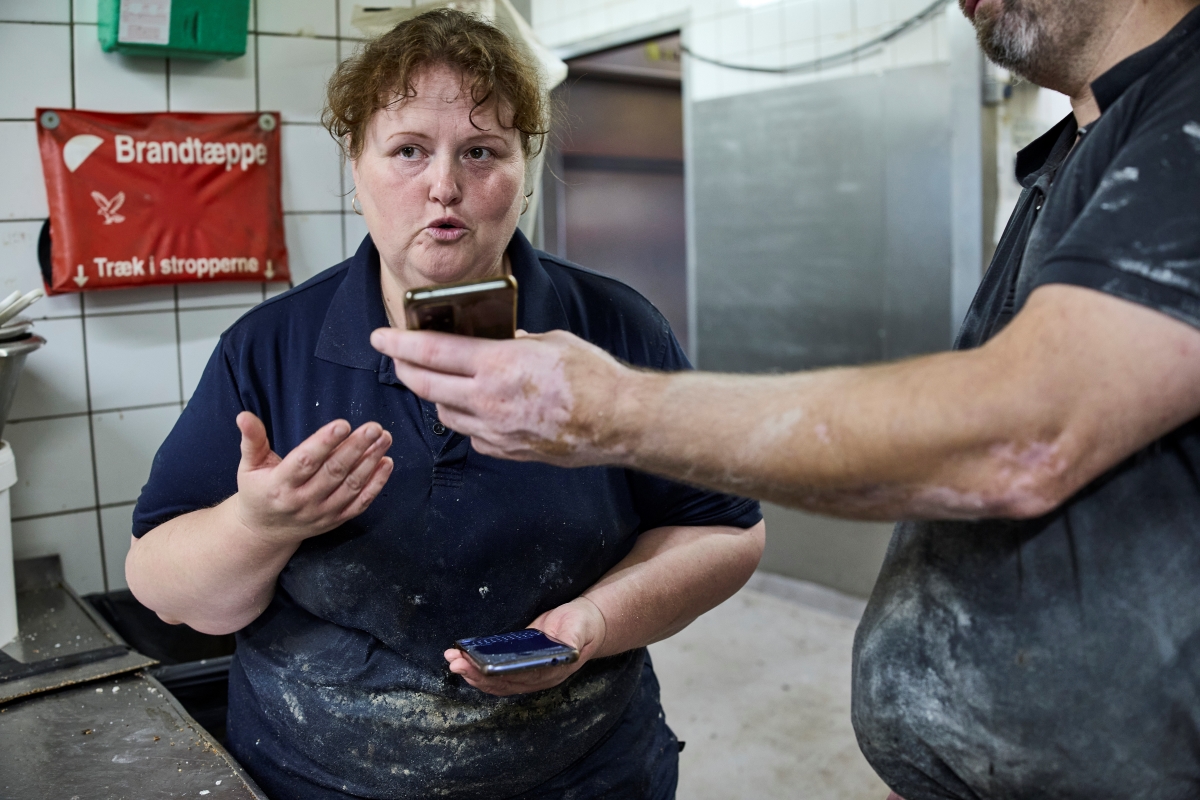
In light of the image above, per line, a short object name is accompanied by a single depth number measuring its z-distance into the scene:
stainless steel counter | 1.23
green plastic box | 1.92
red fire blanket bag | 1.95
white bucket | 1.70
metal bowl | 1.64
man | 0.75
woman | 1.29
